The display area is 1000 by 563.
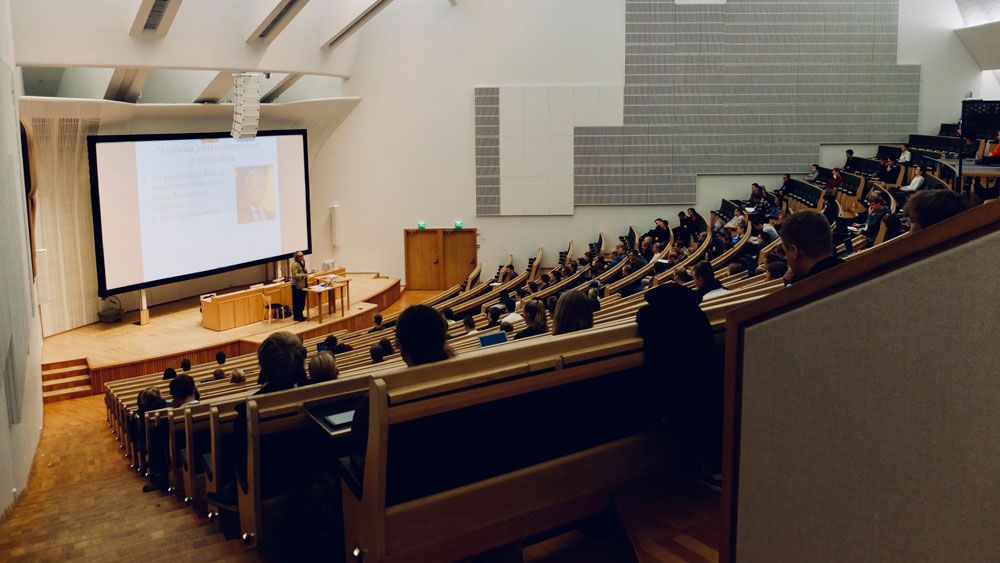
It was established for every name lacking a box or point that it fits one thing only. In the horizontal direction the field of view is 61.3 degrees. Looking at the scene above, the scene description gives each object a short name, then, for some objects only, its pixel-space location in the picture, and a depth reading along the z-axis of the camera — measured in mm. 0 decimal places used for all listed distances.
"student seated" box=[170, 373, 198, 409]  5121
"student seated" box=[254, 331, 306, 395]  3408
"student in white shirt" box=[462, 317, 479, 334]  7156
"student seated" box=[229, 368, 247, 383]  5918
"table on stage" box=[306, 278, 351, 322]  11375
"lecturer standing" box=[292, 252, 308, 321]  11430
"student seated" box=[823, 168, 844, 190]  12062
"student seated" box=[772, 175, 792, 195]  13312
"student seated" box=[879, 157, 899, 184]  12031
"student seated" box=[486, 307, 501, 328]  7037
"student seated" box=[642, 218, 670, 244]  12719
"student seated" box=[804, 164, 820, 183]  13656
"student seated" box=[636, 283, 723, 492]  2572
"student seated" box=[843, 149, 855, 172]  13414
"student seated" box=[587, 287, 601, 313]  5828
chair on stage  11617
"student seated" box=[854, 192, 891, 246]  7781
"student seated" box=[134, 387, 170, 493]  5184
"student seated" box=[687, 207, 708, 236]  12695
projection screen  10758
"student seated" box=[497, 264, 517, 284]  13172
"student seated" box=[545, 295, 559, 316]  7477
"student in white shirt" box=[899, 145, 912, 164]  12244
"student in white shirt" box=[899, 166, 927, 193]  10195
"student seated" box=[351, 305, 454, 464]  2469
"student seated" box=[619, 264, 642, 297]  8375
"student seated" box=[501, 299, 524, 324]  8027
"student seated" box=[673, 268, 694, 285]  5833
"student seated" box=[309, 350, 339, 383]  3447
